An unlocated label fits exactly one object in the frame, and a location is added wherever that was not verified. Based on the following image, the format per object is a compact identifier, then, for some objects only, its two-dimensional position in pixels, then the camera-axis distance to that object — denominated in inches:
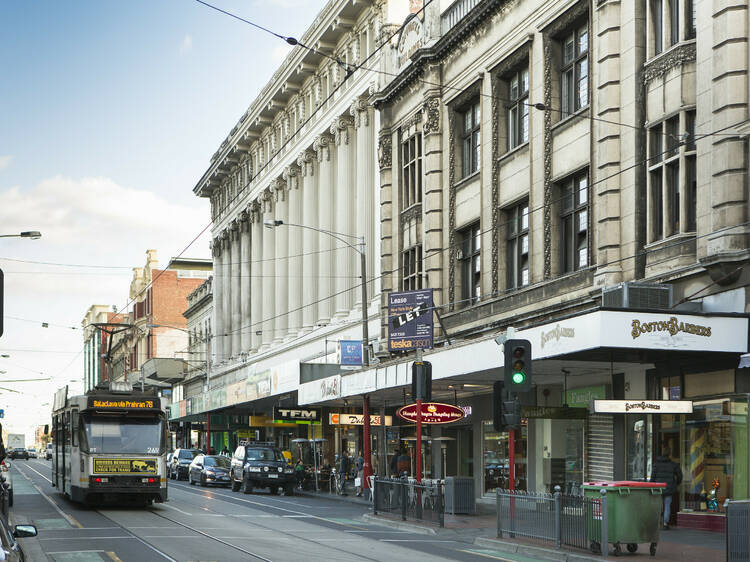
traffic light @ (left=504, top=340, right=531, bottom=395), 811.4
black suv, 1675.7
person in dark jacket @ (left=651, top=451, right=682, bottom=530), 917.8
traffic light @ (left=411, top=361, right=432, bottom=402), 1082.1
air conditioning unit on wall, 970.7
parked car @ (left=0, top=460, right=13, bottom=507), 1159.1
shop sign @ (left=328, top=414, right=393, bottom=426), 1652.3
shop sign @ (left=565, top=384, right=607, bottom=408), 1146.7
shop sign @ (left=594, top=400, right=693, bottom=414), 917.2
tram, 1135.6
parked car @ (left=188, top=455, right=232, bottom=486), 1908.2
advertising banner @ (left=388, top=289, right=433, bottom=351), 1339.8
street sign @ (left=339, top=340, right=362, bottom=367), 1665.8
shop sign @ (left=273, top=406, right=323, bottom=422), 1918.1
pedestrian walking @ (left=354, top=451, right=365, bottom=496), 1568.7
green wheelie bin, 713.0
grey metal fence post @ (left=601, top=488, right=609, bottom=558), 707.4
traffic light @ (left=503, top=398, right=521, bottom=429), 816.9
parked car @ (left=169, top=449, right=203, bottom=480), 2257.6
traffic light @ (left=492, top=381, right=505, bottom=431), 824.9
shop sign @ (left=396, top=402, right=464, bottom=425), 1143.0
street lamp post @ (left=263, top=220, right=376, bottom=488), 1487.5
